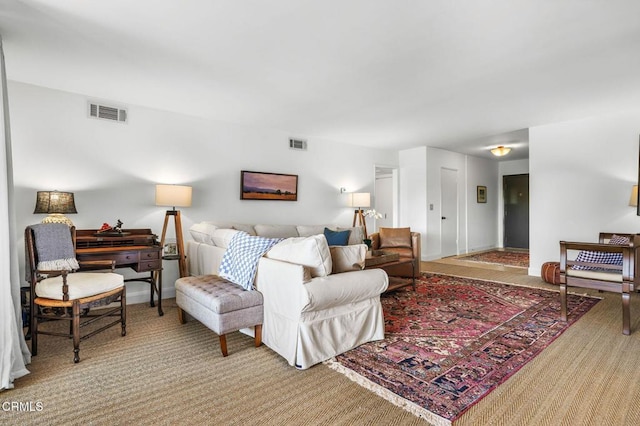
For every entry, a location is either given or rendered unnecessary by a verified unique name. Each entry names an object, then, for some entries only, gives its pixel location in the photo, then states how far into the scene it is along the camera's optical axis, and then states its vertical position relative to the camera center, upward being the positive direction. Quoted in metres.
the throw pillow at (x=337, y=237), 4.72 -0.41
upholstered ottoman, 2.33 -0.71
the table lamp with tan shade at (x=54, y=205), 3.12 +0.07
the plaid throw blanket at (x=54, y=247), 2.58 -0.28
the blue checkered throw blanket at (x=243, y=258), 2.59 -0.40
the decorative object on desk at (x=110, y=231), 3.42 -0.21
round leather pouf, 4.39 -0.89
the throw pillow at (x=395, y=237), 4.89 -0.44
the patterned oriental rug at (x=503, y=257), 6.29 -1.07
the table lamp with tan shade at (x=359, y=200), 5.81 +0.15
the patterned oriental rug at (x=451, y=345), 1.88 -1.05
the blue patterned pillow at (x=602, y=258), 3.32 -0.55
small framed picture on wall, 8.05 +0.33
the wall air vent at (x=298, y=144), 5.41 +1.08
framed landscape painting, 4.86 +0.36
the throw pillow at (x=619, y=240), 3.56 -0.37
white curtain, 1.97 -0.39
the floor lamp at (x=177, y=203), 3.76 +0.09
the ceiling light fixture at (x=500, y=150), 6.38 +1.11
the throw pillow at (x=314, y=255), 2.29 -0.32
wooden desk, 3.16 -0.38
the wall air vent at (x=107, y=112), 3.69 +1.13
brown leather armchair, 4.79 -0.52
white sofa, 2.17 -0.69
